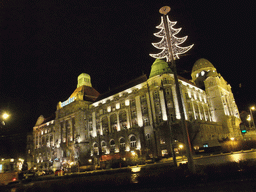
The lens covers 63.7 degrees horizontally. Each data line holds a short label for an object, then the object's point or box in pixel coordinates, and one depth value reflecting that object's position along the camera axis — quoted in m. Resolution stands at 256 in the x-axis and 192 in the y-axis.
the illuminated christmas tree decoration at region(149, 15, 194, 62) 16.34
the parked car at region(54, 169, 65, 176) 41.20
